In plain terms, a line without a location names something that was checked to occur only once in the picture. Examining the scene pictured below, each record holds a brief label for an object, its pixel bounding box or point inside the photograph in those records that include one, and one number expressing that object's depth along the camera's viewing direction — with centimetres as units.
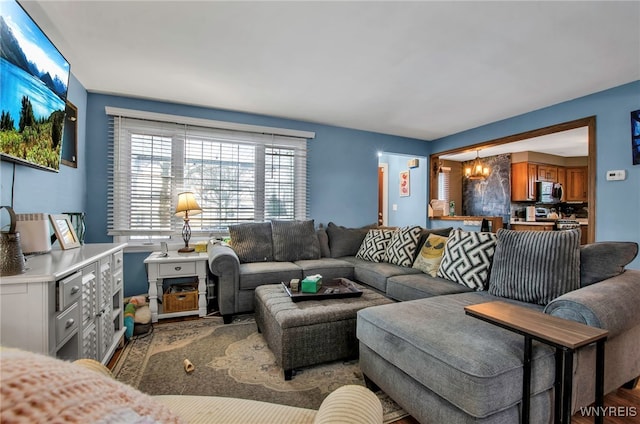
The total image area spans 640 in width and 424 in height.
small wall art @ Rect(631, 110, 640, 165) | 265
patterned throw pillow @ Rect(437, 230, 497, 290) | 221
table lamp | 308
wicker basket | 280
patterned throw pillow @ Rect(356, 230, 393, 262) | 342
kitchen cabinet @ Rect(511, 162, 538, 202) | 580
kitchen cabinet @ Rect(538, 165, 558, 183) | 598
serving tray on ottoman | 214
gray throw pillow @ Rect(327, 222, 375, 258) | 382
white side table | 271
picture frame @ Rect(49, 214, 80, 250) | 189
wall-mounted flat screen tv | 144
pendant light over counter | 537
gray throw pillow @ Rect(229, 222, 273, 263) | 324
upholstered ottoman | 179
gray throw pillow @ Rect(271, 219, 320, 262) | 343
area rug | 166
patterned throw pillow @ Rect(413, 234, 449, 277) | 269
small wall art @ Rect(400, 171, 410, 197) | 576
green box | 219
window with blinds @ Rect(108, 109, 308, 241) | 315
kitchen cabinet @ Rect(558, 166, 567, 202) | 632
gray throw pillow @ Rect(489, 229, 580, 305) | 178
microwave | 596
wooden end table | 102
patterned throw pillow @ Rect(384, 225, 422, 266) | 306
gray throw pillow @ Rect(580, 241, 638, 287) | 173
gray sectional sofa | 114
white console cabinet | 119
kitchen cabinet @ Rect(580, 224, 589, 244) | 549
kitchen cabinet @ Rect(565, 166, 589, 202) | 625
